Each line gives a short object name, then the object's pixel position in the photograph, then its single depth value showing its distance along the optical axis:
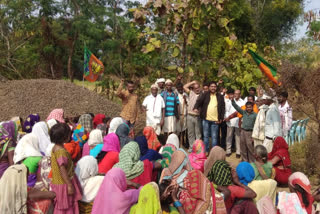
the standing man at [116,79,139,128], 7.86
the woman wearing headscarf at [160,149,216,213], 3.55
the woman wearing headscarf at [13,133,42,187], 4.20
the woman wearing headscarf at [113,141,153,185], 4.07
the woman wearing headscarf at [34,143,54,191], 3.85
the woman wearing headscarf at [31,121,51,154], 5.31
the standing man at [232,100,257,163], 6.89
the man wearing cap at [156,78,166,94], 8.34
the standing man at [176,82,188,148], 8.64
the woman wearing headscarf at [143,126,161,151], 6.02
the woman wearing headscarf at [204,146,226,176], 4.24
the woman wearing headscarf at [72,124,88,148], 5.95
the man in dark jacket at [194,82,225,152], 7.66
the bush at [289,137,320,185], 6.31
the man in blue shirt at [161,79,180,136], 8.16
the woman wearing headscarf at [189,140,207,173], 5.07
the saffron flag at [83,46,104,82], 10.59
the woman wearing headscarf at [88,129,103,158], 5.36
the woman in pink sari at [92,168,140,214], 3.50
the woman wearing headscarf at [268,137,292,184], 5.45
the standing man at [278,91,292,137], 7.13
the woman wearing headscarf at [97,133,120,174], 4.64
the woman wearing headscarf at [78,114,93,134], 6.70
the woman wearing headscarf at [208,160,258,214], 3.76
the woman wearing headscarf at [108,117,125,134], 6.36
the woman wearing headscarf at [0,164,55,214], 3.19
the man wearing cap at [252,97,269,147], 6.66
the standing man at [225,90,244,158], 8.02
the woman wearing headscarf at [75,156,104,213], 3.98
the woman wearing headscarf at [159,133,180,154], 5.68
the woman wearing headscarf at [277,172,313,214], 3.62
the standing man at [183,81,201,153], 8.05
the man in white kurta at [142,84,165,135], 7.99
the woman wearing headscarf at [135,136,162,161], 4.77
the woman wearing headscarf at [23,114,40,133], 6.48
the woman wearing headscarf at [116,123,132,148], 5.43
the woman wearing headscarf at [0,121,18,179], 4.41
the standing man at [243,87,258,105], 8.05
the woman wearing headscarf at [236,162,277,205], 3.94
